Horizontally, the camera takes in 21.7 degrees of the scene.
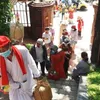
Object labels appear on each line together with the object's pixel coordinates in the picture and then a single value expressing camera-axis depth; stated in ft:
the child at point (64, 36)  33.72
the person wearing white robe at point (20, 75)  14.35
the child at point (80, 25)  44.25
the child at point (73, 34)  36.65
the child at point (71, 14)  56.36
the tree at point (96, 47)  27.94
